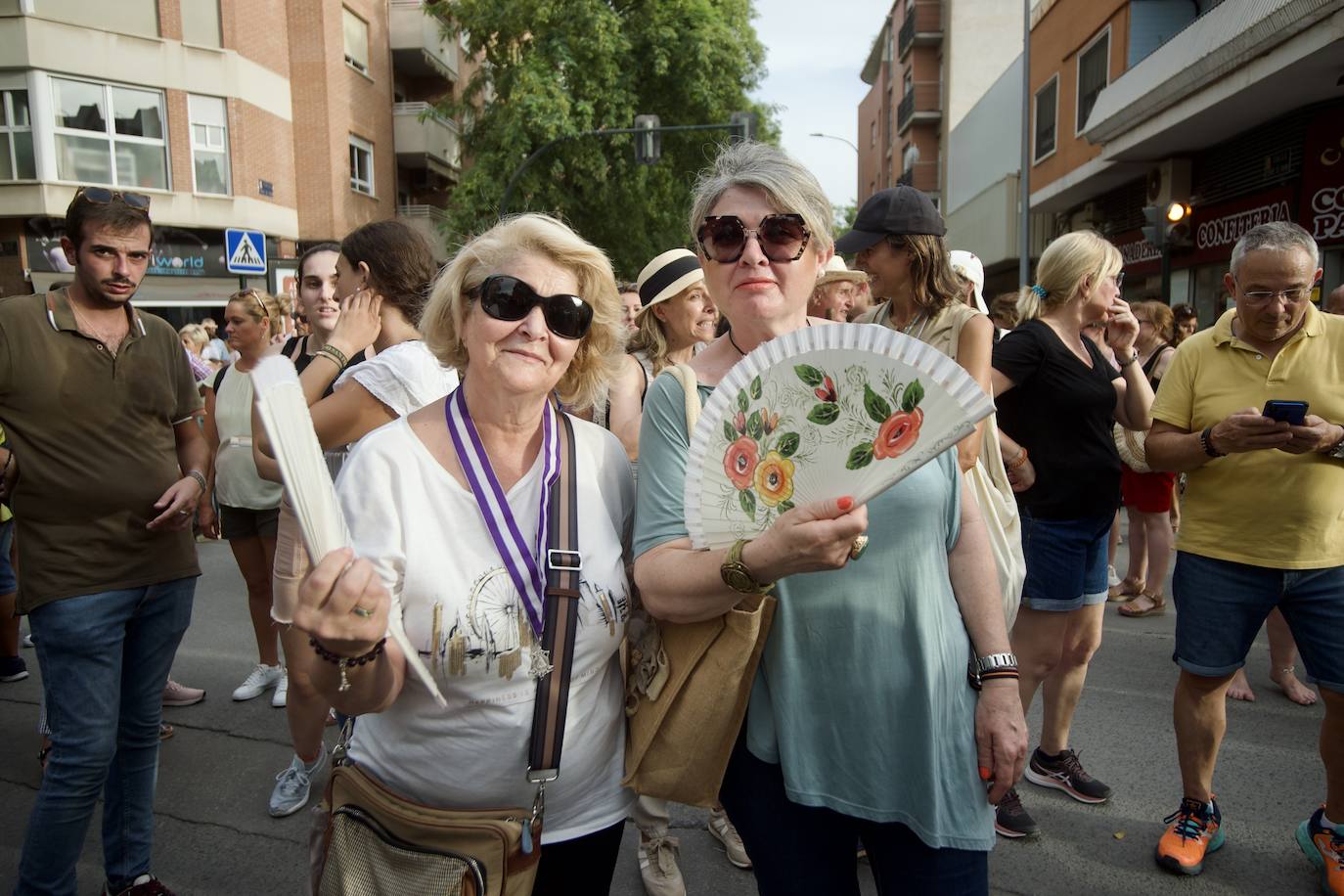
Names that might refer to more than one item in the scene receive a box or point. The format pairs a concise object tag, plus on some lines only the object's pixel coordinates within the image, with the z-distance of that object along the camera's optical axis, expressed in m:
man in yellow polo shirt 2.80
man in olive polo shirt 2.52
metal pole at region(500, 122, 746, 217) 16.31
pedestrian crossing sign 10.58
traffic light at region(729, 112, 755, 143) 16.52
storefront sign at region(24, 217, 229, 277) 18.01
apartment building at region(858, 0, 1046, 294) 24.45
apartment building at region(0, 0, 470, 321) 17.58
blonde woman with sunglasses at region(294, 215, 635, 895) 1.58
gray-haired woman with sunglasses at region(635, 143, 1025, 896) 1.64
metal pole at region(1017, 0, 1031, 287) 17.70
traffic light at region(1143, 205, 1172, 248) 11.49
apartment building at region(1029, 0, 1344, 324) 10.70
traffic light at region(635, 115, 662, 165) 16.64
